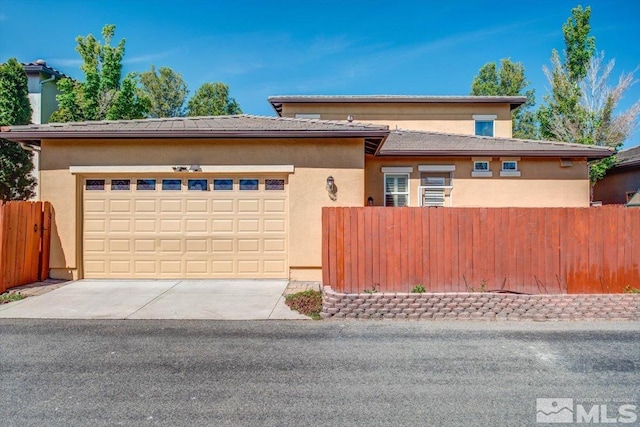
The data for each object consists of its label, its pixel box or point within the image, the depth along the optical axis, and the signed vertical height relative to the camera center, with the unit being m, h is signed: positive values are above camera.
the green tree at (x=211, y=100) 35.69 +10.45
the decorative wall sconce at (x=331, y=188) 9.75 +0.70
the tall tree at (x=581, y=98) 19.23 +5.82
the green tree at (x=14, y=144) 15.77 +2.84
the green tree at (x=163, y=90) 35.94 +11.39
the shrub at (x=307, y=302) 7.11 -1.62
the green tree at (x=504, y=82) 33.72 +11.53
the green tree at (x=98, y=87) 19.22 +6.44
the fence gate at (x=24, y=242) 8.54 -0.61
